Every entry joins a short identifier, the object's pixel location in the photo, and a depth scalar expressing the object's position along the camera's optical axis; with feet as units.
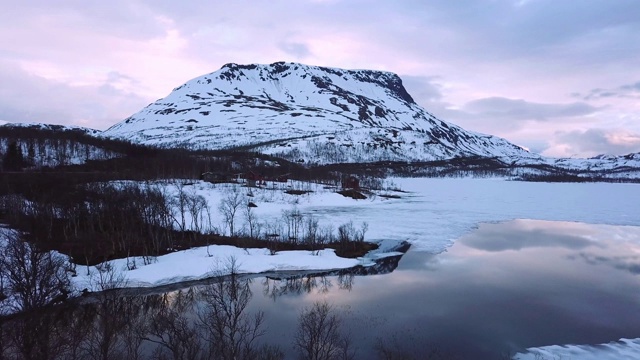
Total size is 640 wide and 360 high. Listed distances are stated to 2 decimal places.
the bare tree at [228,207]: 153.78
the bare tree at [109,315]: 53.03
